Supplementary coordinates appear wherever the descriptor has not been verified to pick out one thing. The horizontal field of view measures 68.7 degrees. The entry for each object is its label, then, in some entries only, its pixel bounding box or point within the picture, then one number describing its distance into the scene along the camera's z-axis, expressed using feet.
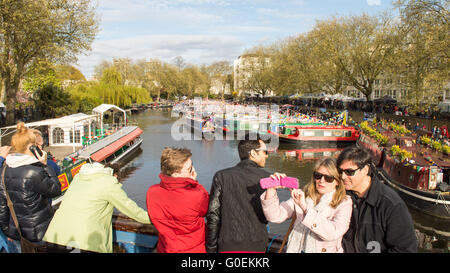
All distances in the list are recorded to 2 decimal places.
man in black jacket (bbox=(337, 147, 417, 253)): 8.36
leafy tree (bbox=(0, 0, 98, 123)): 80.59
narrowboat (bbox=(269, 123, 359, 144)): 111.04
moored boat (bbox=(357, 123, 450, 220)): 44.32
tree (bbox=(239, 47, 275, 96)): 260.62
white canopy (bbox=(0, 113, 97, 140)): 63.73
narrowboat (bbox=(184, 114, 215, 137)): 127.54
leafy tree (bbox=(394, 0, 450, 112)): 69.87
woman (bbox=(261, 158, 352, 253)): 8.89
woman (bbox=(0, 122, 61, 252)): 11.34
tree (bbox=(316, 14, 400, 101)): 134.82
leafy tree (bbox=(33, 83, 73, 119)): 108.37
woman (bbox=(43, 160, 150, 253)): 10.59
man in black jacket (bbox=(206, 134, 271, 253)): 9.88
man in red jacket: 9.68
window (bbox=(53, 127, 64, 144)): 69.21
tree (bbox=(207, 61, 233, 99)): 375.45
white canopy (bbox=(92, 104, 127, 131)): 86.22
